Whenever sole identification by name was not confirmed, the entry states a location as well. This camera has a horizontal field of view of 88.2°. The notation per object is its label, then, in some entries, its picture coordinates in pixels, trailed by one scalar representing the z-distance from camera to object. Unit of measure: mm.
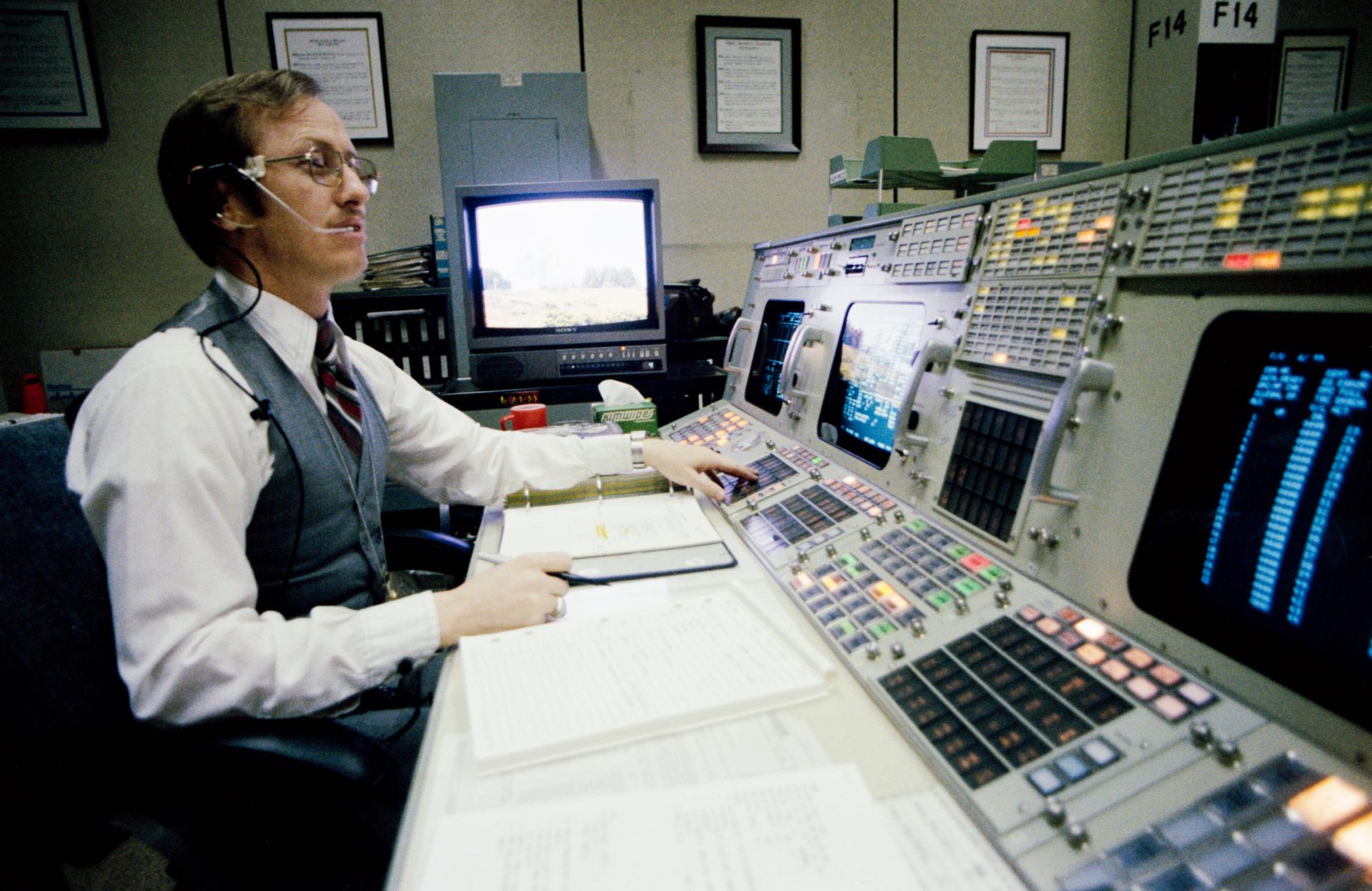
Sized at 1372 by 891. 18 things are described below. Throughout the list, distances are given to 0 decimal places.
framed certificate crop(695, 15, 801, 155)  2764
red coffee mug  1745
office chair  721
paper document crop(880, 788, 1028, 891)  467
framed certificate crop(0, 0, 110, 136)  2500
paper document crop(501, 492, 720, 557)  1106
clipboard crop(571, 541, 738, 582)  984
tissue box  1661
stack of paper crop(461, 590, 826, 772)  632
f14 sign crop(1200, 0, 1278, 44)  1895
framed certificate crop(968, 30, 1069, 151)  2951
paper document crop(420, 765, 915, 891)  477
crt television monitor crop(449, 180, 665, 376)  2029
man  759
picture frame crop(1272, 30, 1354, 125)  2852
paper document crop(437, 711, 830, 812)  576
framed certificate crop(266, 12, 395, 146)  2604
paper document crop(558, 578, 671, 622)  889
